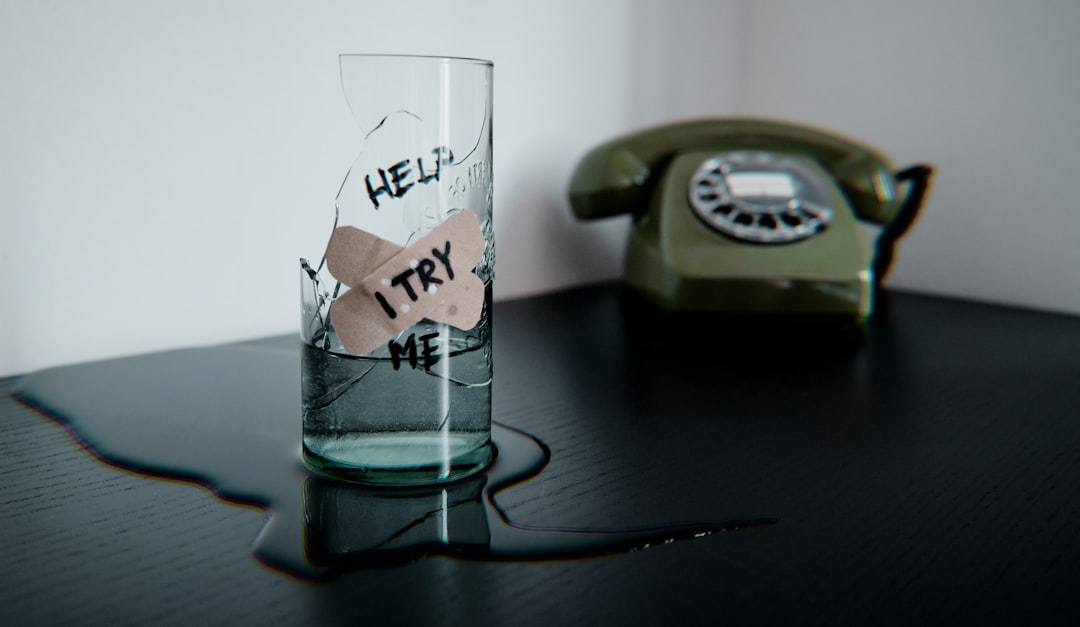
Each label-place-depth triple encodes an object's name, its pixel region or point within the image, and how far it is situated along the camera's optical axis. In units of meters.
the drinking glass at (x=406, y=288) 0.45
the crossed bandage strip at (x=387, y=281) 0.45
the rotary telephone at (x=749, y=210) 0.88
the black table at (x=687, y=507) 0.37
